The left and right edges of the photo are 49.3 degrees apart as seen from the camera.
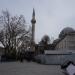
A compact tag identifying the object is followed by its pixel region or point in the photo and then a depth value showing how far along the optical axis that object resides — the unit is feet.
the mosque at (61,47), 57.90
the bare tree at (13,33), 63.53
